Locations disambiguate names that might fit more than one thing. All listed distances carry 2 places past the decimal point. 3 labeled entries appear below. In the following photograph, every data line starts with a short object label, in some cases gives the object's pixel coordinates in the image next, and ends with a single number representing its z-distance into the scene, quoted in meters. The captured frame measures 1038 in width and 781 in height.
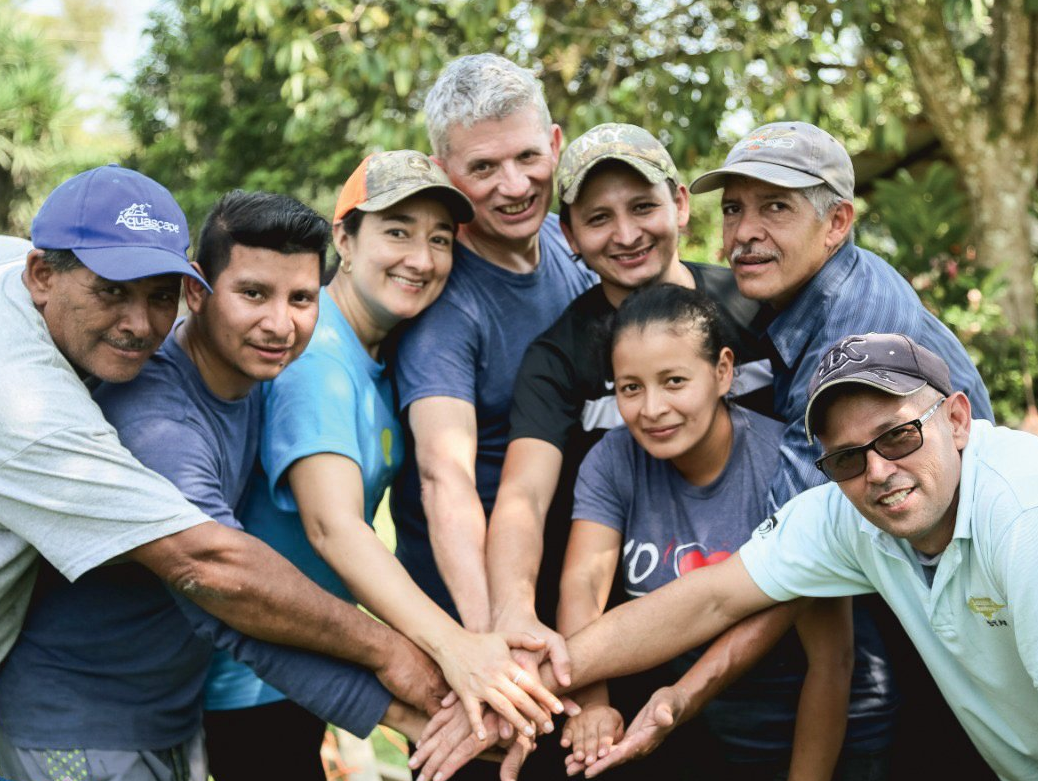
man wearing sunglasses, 2.37
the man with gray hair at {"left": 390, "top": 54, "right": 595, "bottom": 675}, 3.40
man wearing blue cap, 2.52
